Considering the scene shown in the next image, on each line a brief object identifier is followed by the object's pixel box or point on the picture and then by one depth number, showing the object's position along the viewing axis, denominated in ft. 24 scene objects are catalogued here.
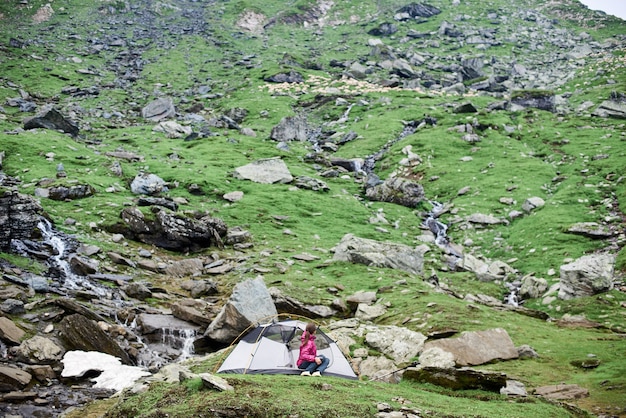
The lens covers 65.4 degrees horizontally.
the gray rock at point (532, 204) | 147.84
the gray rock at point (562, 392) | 52.10
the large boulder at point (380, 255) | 106.42
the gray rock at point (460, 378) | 50.70
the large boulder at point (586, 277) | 87.76
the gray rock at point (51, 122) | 173.78
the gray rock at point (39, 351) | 56.18
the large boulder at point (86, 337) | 61.87
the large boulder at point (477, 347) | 62.44
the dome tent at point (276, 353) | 55.88
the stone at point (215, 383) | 41.29
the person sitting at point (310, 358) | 53.98
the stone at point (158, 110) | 243.60
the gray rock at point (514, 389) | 50.98
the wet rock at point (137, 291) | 83.83
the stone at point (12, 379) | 48.96
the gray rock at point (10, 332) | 57.52
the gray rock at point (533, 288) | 99.30
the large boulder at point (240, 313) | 71.31
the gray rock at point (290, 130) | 234.99
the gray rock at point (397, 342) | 64.30
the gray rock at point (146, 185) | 133.09
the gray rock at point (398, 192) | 169.37
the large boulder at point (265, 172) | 165.48
